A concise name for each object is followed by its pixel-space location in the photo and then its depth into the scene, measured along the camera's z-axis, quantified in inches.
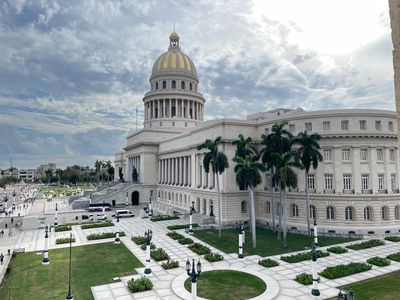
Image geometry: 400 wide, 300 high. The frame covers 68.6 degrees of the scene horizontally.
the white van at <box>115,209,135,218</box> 2350.1
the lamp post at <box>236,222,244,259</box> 1250.6
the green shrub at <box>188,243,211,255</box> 1317.8
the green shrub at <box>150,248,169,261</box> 1230.1
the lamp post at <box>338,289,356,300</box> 728.8
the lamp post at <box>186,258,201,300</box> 745.0
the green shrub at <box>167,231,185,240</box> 1603.1
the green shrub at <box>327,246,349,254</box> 1309.1
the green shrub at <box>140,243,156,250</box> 1400.6
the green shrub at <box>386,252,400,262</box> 1198.6
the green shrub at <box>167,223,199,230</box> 1873.8
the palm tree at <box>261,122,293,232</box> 1556.3
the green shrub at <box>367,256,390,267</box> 1135.0
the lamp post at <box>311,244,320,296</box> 861.8
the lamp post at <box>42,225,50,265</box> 1204.8
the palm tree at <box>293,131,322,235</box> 1556.3
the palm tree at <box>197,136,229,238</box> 1653.5
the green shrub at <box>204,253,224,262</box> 1214.4
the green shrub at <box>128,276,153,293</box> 915.4
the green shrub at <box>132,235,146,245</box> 1508.2
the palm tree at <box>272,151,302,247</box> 1434.5
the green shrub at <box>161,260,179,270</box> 1124.5
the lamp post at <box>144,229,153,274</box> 1059.9
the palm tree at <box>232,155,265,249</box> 1455.5
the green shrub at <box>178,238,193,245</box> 1490.9
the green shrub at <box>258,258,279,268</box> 1139.4
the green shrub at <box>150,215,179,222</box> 2206.0
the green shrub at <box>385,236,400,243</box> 1509.6
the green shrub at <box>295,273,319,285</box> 962.1
